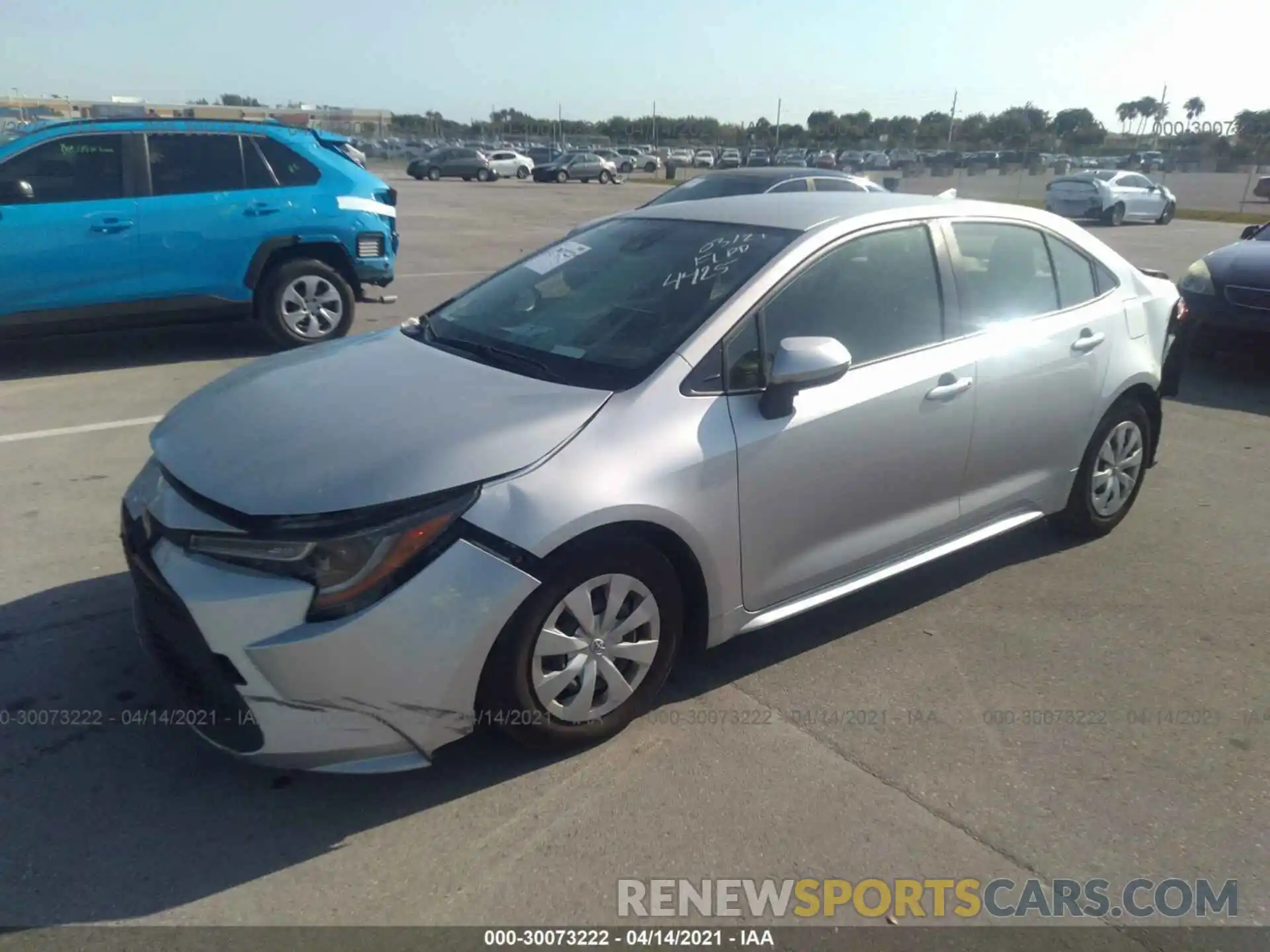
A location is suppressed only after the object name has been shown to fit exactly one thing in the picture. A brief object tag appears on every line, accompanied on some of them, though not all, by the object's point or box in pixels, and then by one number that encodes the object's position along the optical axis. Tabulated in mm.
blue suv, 7383
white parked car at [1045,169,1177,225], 27641
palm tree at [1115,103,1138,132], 84694
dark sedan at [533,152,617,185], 45094
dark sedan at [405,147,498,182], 42844
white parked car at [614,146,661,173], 58147
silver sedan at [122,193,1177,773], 2795
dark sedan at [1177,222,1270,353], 8516
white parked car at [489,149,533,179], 45688
